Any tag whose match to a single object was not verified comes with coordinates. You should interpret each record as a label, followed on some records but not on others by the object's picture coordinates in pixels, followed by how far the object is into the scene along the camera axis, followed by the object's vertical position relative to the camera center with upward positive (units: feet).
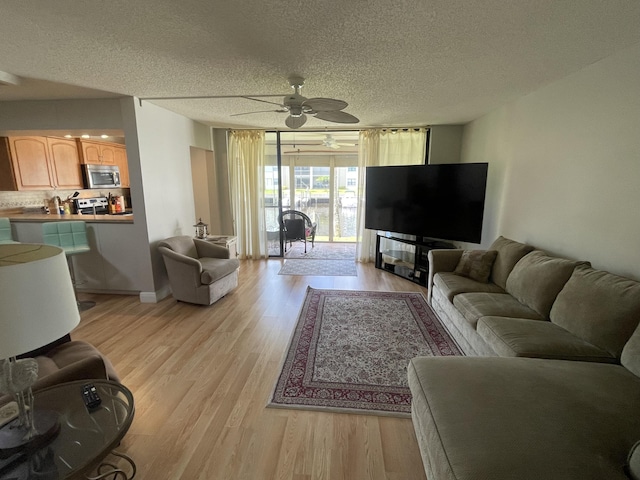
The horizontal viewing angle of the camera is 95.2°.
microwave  16.49 +0.53
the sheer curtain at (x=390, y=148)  16.60 +2.23
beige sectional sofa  3.51 -3.12
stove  16.60 -1.22
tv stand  14.32 -3.60
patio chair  20.06 -2.76
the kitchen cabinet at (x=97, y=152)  16.39 +1.90
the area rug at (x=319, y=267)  16.05 -4.63
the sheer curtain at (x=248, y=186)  17.53 +0.00
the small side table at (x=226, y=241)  14.48 -2.76
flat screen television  12.19 -0.56
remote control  4.41 -3.23
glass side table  3.38 -3.30
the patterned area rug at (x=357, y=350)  6.69 -4.73
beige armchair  11.36 -3.49
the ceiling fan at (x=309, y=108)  8.07 +2.25
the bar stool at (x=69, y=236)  11.02 -1.97
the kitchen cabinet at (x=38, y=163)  13.08 +1.00
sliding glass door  22.12 +0.38
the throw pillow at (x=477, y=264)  10.06 -2.64
